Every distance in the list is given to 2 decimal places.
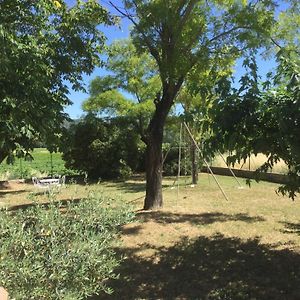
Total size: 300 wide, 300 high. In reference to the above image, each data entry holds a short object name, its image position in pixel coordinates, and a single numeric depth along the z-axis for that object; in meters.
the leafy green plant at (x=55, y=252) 2.18
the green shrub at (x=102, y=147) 17.82
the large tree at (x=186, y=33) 7.58
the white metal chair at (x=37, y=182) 12.15
